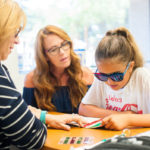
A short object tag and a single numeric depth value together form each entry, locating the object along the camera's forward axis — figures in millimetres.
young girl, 1462
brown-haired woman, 2129
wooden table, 1112
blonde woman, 985
